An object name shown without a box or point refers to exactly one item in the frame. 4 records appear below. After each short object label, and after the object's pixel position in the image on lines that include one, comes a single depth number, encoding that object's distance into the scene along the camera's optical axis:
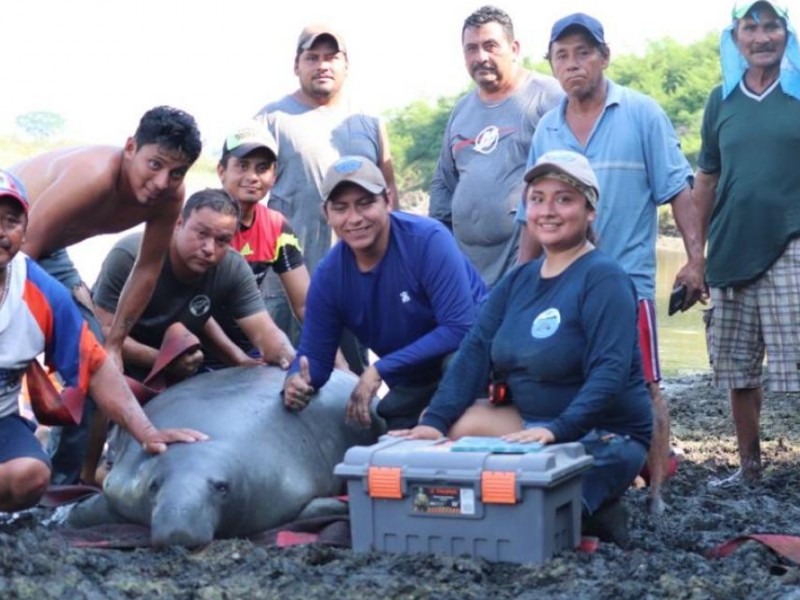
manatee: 5.52
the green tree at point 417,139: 54.09
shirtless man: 6.34
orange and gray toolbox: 4.74
